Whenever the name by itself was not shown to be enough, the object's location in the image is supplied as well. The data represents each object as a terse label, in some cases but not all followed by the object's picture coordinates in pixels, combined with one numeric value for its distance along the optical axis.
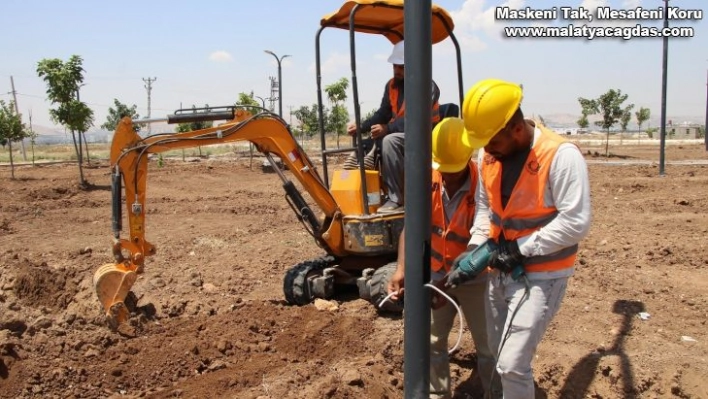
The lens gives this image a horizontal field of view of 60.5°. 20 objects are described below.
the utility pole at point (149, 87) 47.12
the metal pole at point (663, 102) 16.38
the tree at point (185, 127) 28.45
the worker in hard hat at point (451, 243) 3.52
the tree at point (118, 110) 34.09
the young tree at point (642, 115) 51.66
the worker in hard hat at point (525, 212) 2.83
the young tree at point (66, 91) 17.84
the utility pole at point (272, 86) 43.12
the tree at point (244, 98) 26.20
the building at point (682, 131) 68.43
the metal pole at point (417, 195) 2.31
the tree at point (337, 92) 27.95
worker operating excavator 5.71
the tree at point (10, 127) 21.16
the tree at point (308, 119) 40.22
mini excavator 5.61
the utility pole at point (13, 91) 47.19
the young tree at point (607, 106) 27.23
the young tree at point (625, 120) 37.77
